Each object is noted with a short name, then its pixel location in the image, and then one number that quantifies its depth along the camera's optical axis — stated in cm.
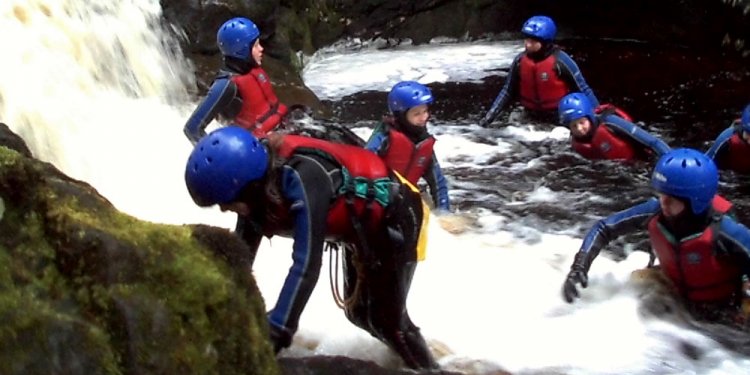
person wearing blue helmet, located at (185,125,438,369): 301
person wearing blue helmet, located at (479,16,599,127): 902
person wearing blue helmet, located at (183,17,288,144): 618
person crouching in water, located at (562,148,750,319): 475
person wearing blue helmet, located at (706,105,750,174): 714
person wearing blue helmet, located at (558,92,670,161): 775
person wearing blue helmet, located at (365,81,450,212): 613
